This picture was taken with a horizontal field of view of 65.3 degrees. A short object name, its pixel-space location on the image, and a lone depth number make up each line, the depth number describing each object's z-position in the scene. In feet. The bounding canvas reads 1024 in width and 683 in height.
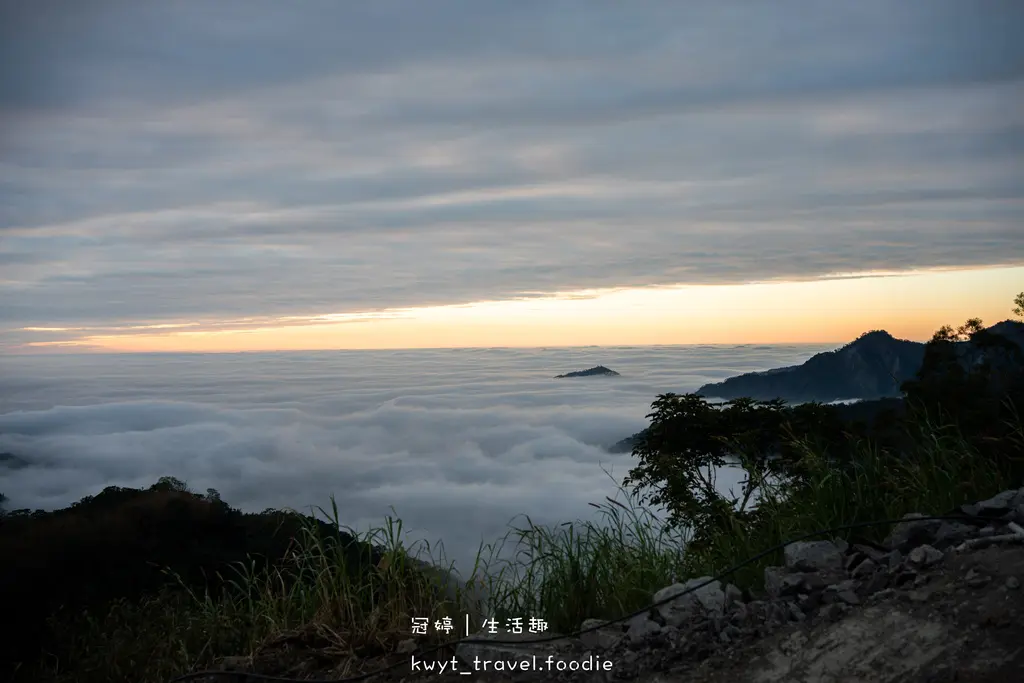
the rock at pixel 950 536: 13.17
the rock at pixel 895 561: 12.57
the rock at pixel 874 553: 13.17
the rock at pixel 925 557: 12.42
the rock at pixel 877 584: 12.28
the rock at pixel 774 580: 12.79
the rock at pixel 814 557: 13.23
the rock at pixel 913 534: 13.32
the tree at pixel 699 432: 39.86
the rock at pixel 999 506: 13.80
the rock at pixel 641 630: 12.71
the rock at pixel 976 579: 11.37
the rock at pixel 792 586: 12.64
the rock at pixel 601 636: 13.05
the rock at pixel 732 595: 13.02
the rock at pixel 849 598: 11.99
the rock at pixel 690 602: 12.88
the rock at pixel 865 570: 12.77
